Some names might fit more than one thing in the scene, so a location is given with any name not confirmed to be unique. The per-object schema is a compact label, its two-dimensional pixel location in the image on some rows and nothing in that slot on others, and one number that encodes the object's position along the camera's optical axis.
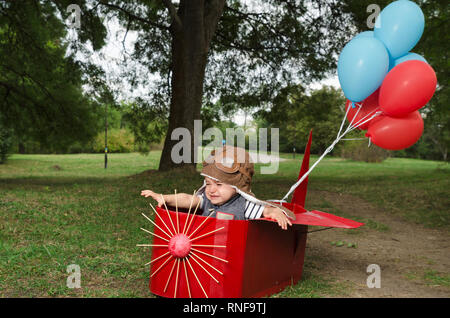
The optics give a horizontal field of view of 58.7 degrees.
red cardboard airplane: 2.92
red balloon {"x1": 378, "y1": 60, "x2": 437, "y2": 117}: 3.80
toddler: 3.23
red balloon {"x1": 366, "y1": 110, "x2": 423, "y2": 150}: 4.20
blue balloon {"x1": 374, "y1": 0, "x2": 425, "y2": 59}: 4.01
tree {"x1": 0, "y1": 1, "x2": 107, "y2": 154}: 12.54
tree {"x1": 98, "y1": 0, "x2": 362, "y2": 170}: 10.77
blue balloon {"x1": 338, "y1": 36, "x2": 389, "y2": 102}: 3.92
